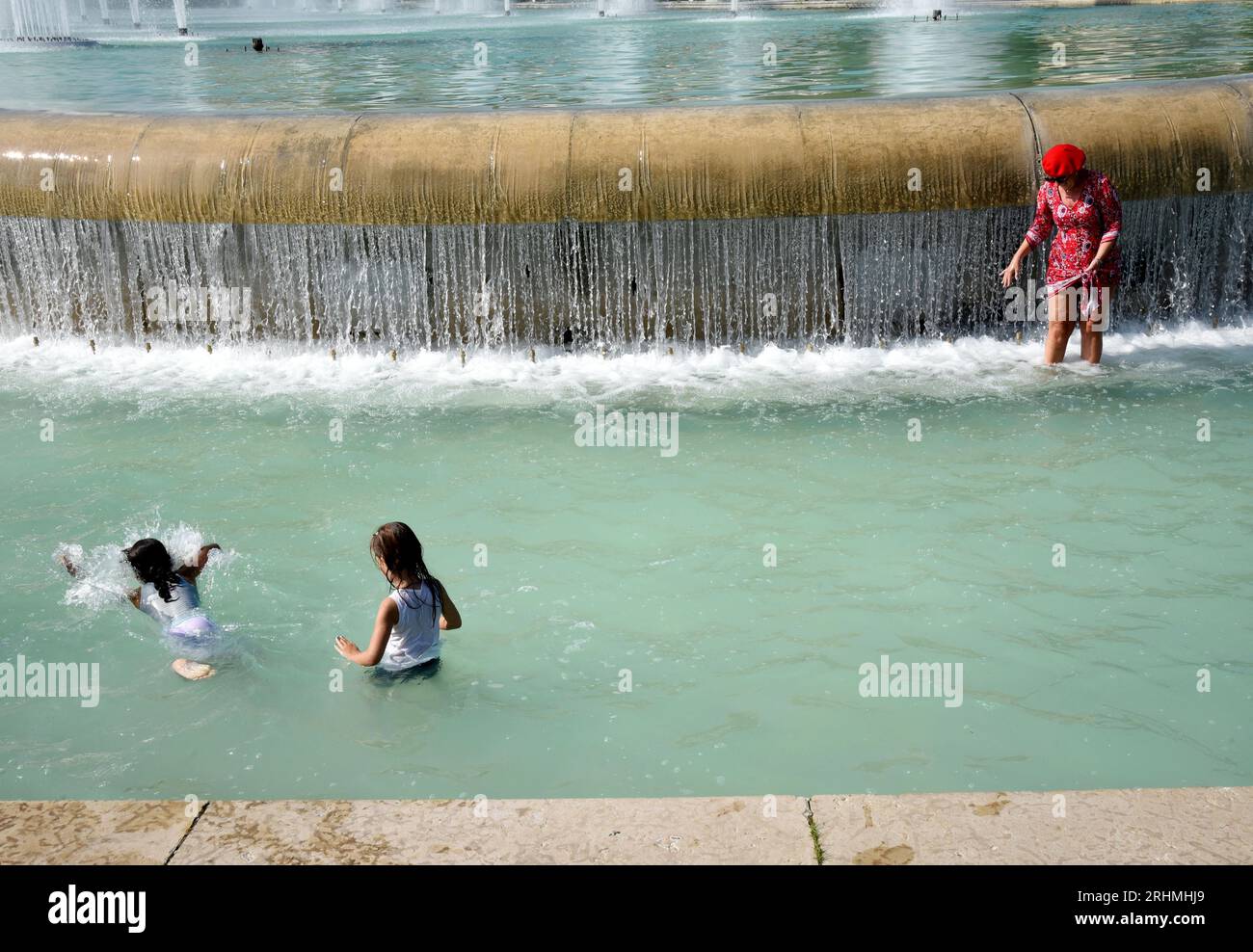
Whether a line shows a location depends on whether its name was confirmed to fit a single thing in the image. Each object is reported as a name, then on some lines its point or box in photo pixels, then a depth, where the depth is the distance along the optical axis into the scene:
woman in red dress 7.38
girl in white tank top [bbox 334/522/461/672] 4.43
